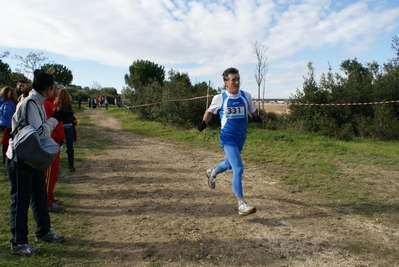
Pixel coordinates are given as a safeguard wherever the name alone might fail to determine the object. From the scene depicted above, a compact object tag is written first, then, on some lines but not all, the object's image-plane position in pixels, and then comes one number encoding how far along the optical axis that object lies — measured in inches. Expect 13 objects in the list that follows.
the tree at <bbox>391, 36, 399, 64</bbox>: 732.5
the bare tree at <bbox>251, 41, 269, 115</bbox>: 896.3
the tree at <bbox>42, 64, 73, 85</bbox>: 2414.1
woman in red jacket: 169.6
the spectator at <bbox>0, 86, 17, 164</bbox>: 216.1
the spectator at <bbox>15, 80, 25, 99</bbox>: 238.8
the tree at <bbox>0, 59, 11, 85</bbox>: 982.4
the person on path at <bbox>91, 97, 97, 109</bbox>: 1443.2
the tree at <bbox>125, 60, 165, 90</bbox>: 1385.3
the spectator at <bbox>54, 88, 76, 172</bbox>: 260.1
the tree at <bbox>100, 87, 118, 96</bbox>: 2494.7
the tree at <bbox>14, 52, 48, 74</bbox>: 1110.5
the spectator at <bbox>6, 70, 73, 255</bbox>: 124.6
